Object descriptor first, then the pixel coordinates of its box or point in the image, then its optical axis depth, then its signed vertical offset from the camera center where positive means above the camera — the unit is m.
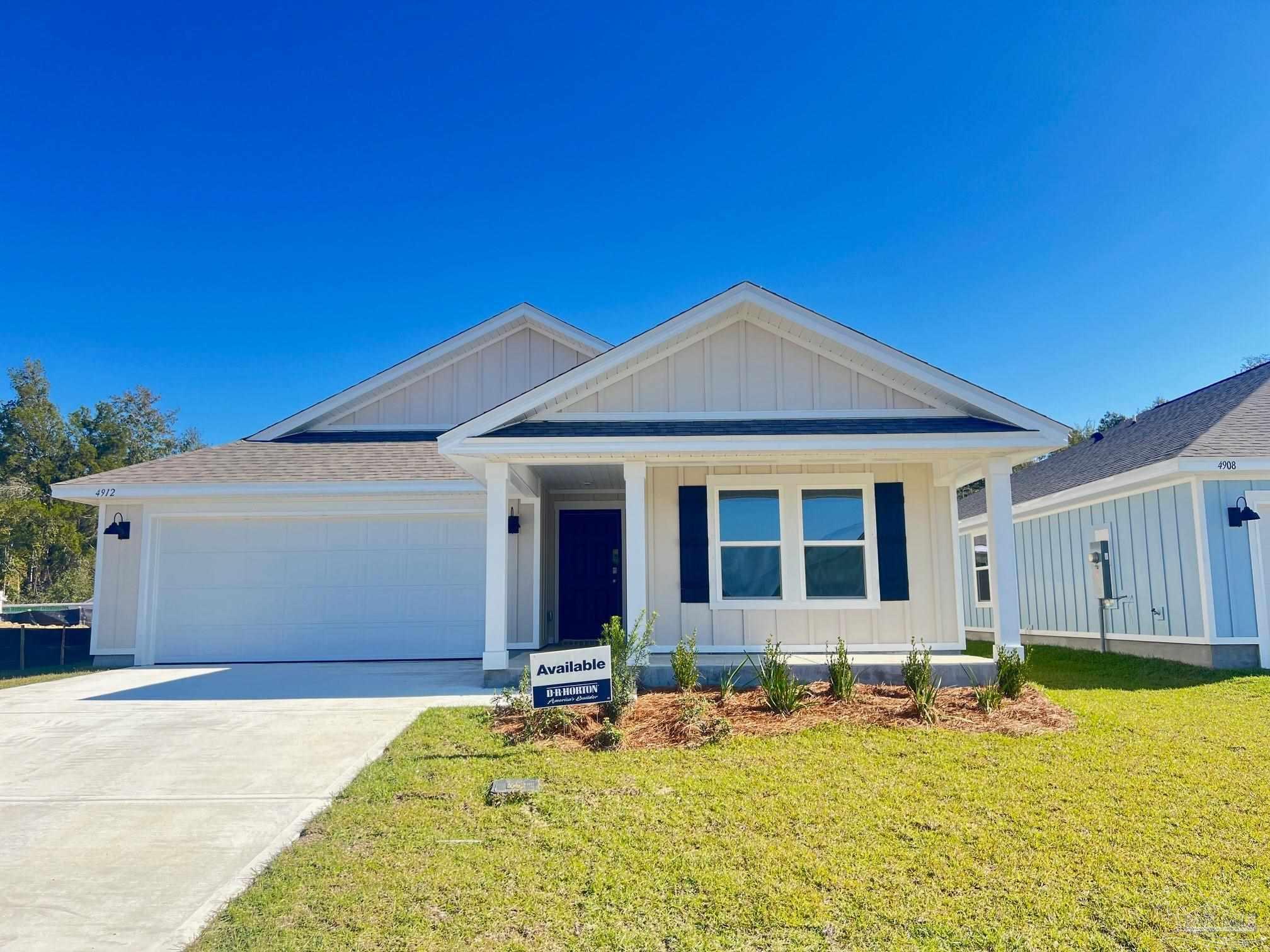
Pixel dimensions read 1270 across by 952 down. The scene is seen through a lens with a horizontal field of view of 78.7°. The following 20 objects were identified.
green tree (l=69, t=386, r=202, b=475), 35.47 +6.87
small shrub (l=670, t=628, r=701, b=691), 7.89 -0.99
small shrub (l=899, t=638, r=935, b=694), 6.89 -0.93
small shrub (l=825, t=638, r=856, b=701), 7.31 -1.04
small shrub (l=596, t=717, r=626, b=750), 6.10 -1.32
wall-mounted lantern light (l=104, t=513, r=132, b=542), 11.55 +0.70
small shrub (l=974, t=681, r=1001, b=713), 6.90 -1.17
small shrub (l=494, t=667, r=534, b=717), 6.77 -1.16
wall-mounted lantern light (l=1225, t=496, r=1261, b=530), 9.96 +0.65
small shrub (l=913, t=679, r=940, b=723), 6.64 -1.16
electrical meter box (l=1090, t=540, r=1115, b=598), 12.11 -0.02
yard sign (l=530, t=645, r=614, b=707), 6.32 -0.87
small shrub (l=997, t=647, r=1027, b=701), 7.27 -1.01
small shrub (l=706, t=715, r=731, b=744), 6.21 -1.29
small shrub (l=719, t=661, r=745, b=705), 7.53 -1.12
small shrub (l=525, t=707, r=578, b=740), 6.43 -1.25
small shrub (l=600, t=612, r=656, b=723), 6.82 -0.84
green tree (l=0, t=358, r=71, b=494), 33.16 +6.21
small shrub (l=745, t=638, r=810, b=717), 6.95 -1.07
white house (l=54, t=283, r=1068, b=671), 8.71 +0.76
